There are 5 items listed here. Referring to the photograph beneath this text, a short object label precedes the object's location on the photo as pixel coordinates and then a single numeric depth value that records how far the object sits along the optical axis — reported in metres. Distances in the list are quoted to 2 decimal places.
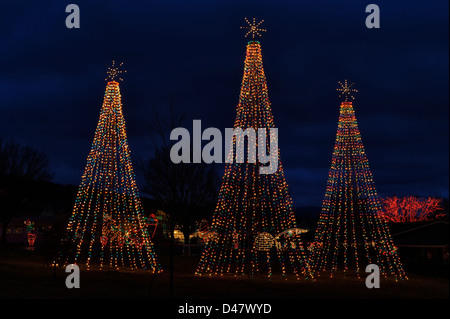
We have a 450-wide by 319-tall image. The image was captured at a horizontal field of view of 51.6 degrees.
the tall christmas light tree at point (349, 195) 23.11
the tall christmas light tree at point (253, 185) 19.52
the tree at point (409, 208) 50.06
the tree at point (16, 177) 42.50
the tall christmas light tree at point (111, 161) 21.94
